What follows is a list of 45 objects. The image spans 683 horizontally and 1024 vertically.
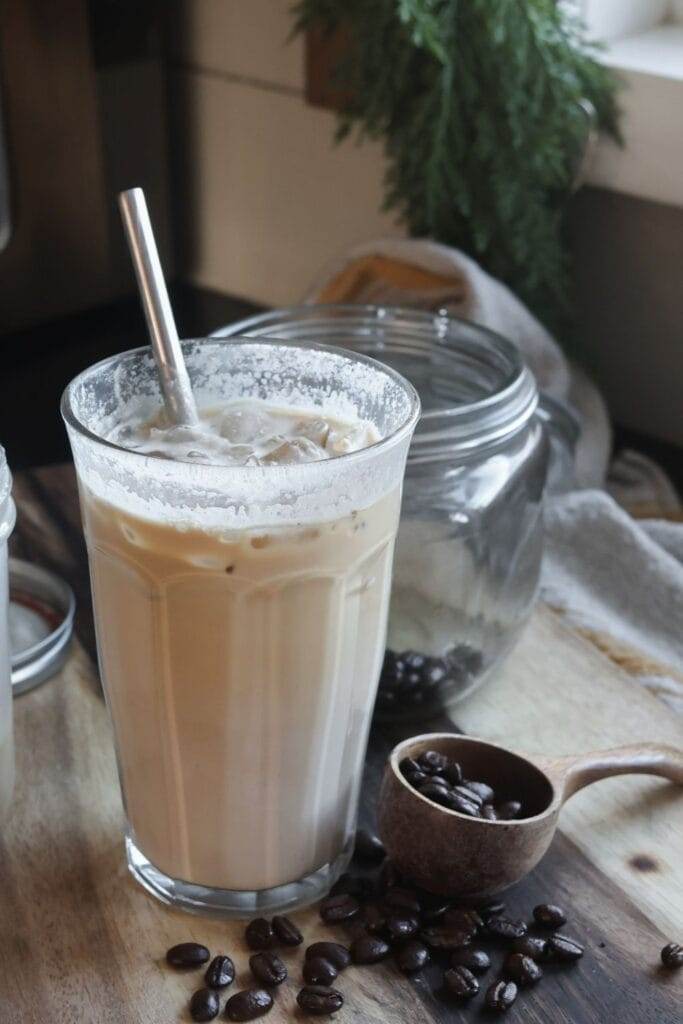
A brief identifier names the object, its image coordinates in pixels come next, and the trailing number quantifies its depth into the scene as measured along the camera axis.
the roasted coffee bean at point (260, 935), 0.62
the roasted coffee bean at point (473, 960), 0.61
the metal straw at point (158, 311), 0.61
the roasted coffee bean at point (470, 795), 0.65
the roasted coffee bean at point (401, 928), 0.62
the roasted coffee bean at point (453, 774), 0.67
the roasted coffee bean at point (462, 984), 0.59
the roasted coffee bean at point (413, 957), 0.61
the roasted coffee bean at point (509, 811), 0.65
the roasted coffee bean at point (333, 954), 0.61
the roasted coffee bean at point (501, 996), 0.58
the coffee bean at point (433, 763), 0.68
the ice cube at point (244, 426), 0.61
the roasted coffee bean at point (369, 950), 0.61
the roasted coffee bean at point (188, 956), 0.61
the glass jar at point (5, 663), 0.63
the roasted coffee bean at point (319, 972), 0.60
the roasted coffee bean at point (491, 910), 0.64
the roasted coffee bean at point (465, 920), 0.63
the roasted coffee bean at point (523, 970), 0.60
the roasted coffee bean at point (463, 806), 0.64
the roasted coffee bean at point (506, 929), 0.62
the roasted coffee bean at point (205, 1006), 0.58
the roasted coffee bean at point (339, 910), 0.64
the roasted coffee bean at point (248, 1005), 0.58
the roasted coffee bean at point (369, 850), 0.69
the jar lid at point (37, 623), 0.80
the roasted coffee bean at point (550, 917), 0.63
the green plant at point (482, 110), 1.07
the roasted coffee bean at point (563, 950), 0.61
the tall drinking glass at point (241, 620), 0.56
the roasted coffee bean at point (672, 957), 0.61
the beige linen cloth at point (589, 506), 0.93
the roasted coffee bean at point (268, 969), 0.60
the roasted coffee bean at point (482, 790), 0.66
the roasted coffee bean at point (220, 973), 0.60
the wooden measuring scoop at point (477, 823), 0.63
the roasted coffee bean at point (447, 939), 0.62
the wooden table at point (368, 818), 0.59
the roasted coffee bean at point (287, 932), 0.62
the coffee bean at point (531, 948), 0.61
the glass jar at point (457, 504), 0.76
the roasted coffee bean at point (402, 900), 0.64
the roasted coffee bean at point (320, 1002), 0.58
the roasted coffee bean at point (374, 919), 0.63
